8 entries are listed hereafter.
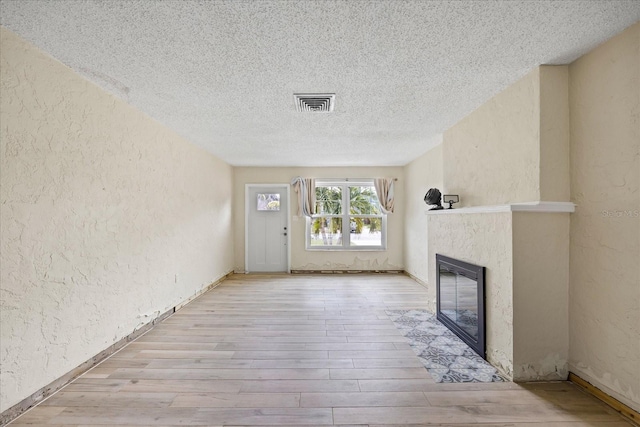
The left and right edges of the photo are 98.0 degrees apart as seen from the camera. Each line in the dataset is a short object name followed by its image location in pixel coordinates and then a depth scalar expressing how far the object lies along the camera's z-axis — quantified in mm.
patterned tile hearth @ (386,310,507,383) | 2152
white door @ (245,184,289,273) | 6070
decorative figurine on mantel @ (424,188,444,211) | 3363
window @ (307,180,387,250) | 6066
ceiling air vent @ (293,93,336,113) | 2479
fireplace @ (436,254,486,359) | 2430
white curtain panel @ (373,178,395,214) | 5914
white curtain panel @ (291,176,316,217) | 5922
